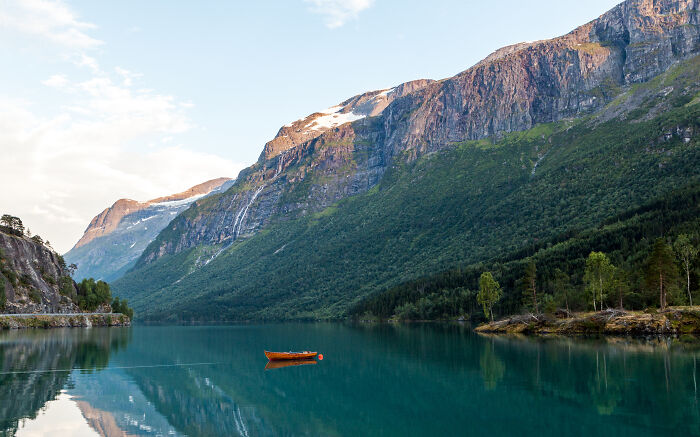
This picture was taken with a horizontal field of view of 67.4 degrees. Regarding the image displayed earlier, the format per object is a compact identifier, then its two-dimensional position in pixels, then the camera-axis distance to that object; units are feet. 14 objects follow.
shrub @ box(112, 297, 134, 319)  641.40
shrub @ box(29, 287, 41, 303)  495.04
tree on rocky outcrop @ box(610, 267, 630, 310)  337.52
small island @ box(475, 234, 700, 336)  286.05
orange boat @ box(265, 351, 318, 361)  231.50
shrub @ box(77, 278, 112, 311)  588.50
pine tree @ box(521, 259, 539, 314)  389.78
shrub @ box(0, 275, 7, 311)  443.32
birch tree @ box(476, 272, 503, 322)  426.92
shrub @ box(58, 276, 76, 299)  562.25
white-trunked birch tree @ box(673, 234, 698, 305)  320.25
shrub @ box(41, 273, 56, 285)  547.49
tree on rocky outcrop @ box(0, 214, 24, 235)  567.18
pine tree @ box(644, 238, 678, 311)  292.40
